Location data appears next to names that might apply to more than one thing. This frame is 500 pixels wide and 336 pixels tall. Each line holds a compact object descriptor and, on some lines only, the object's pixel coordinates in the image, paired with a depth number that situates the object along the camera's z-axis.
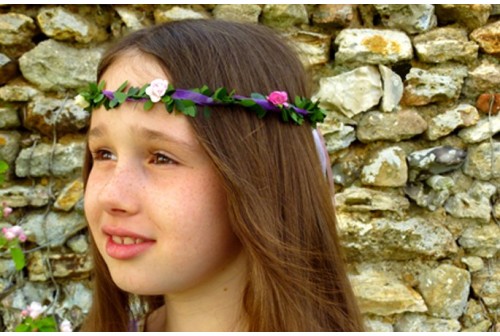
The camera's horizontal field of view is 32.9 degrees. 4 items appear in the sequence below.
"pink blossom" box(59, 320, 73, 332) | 0.88
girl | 0.59
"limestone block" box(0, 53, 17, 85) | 0.95
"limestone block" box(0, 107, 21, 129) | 0.96
